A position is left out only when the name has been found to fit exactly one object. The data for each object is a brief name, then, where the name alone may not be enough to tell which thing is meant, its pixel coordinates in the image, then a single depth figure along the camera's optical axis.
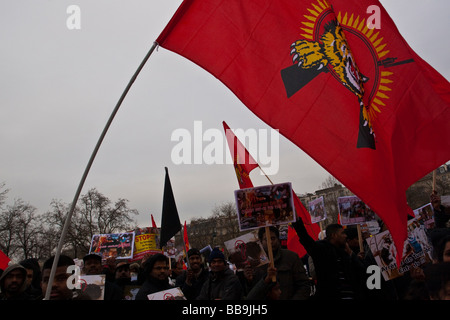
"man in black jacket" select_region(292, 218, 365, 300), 4.57
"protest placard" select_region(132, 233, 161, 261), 9.34
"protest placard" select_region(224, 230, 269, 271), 4.41
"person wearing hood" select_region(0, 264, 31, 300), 4.56
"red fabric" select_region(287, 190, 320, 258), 9.11
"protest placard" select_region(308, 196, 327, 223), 8.98
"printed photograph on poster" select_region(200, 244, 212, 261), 9.86
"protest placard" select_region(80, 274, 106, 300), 4.09
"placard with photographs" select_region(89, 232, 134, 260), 8.84
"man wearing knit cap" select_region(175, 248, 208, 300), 6.41
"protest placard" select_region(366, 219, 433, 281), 4.88
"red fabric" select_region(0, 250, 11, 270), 7.37
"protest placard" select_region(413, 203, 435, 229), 6.53
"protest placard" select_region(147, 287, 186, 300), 4.20
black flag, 7.43
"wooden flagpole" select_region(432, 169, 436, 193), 5.73
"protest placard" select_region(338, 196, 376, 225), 6.51
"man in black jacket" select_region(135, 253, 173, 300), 4.88
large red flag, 3.98
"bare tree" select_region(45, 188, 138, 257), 49.91
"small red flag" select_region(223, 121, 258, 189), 7.85
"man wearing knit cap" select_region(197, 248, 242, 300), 4.64
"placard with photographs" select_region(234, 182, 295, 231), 4.49
